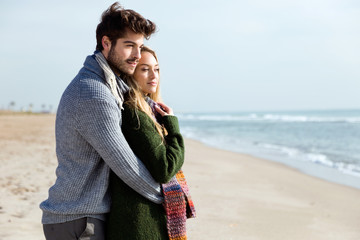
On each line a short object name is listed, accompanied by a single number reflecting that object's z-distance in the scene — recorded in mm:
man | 1921
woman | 2047
